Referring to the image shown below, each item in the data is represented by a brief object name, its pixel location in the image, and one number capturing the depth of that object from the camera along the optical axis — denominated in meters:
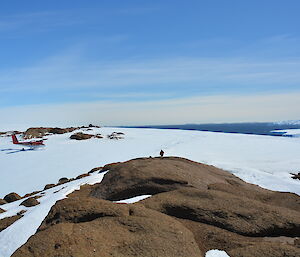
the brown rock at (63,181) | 13.40
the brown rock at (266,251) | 3.90
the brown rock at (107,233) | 3.68
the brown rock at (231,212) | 5.02
